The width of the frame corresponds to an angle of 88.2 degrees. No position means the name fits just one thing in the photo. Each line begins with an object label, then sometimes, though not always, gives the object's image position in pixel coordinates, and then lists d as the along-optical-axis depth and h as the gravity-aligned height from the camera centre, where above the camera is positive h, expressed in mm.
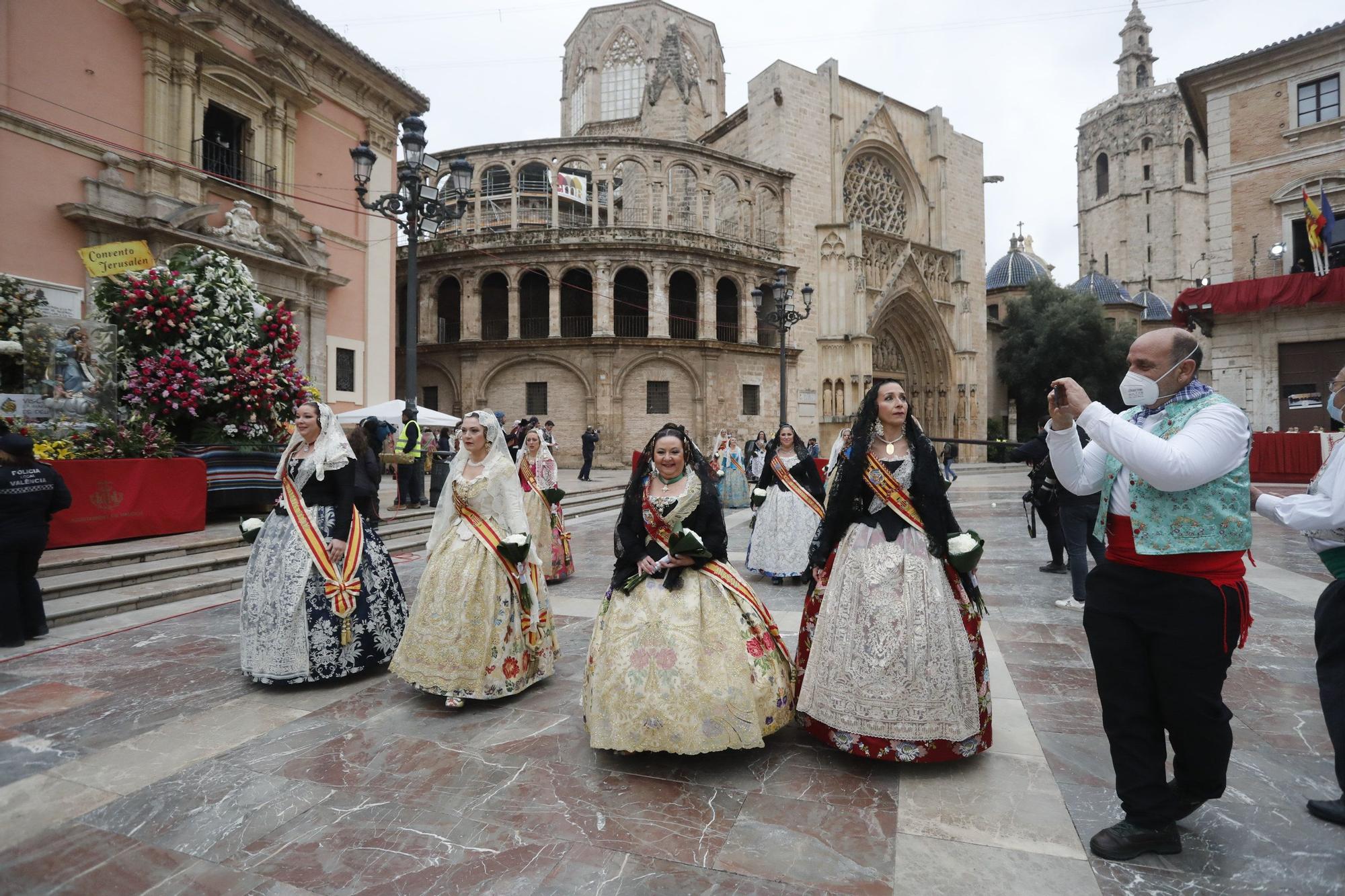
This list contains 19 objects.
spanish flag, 18031 +5735
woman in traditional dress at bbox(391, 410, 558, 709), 4207 -941
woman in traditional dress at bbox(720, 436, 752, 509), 16516 -744
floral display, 9523 +1424
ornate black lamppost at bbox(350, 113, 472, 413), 10352 +4038
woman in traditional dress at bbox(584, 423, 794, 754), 3262 -962
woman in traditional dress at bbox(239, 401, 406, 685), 4473 -862
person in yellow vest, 11812 -457
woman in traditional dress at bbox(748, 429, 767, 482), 18141 -360
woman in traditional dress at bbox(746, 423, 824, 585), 7816 -739
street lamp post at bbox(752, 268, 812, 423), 17094 +3750
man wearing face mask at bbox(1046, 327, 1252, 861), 2400 -490
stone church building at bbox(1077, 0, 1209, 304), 47750 +18489
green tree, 36156 +5363
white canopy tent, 15984 +778
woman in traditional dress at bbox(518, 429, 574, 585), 7602 -730
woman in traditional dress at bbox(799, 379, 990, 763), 3193 -819
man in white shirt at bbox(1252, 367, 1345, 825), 2600 -434
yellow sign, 11203 +3124
